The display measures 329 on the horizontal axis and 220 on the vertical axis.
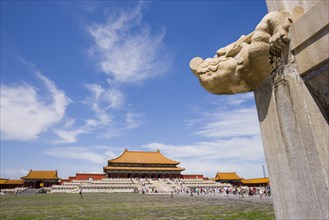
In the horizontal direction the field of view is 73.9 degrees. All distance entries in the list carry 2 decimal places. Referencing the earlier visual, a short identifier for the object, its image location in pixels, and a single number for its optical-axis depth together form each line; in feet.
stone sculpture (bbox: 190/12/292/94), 18.11
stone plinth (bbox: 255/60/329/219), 15.50
